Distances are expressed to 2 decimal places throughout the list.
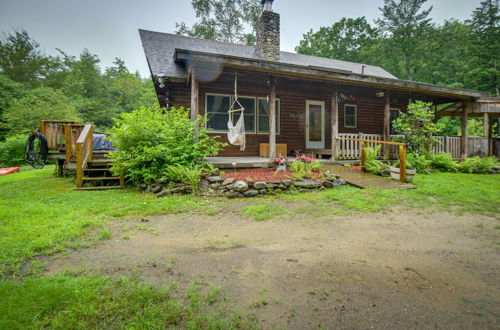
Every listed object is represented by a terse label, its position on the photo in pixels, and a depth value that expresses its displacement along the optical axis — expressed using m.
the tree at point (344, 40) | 33.31
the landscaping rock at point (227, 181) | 5.40
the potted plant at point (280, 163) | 6.54
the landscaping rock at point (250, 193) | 5.24
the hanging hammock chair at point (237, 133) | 6.56
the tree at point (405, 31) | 29.52
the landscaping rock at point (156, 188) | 5.41
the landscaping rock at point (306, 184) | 5.64
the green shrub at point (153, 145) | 5.65
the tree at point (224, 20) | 24.86
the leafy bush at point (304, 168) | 6.00
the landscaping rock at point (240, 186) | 5.21
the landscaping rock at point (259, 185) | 5.36
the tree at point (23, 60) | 22.30
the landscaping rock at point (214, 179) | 5.53
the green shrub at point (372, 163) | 7.21
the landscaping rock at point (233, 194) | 5.18
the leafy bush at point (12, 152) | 12.67
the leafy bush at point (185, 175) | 5.29
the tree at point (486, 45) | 25.05
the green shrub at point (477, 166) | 8.70
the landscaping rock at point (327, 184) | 5.90
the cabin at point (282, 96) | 7.28
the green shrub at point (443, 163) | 8.57
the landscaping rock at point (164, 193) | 5.18
